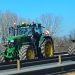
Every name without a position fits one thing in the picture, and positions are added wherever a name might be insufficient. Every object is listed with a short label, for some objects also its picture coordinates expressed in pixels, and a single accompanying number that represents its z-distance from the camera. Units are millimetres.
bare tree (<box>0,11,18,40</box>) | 67338
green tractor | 19500
